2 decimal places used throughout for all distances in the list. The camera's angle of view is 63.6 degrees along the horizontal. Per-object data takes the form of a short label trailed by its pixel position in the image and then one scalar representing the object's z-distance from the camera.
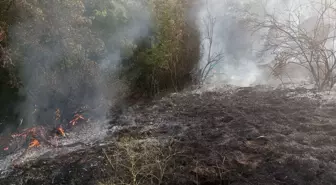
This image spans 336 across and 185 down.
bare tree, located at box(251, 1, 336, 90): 6.70
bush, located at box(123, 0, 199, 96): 9.32
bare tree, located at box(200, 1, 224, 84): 12.58
